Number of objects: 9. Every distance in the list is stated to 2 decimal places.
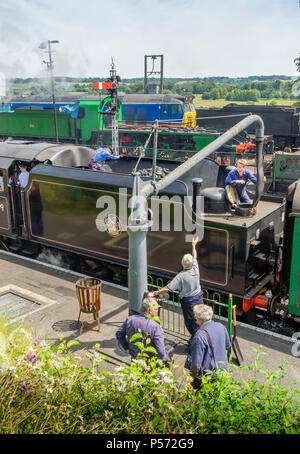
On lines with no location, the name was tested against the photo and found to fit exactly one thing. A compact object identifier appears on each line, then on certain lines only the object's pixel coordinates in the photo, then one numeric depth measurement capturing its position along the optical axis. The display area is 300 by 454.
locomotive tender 7.43
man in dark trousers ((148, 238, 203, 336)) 6.18
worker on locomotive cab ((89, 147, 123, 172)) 10.72
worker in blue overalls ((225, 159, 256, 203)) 8.05
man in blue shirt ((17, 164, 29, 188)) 10.62
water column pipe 4.96
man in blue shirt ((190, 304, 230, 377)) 4.45
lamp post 24.51
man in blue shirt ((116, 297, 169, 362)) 4.79
